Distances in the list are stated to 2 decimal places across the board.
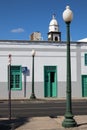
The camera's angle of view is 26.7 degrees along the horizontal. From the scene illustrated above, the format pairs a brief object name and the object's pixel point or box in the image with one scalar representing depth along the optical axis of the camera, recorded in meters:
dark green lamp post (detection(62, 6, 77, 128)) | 6.47
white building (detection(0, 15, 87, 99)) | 15.68
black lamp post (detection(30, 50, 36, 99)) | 14.41
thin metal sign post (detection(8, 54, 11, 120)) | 6.86
